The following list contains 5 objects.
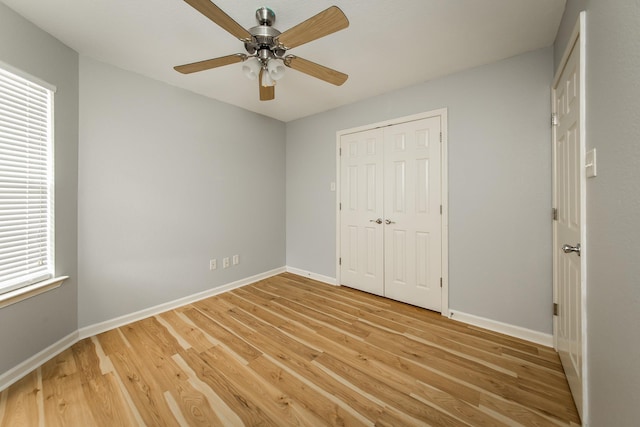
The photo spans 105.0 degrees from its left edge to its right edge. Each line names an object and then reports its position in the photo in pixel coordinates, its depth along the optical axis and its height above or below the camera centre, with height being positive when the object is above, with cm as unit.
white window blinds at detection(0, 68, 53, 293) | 165 +22
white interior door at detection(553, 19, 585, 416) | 133 -3
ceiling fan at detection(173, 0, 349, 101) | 126 +103
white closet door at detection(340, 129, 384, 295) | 308 +3
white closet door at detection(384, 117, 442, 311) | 262 +0
